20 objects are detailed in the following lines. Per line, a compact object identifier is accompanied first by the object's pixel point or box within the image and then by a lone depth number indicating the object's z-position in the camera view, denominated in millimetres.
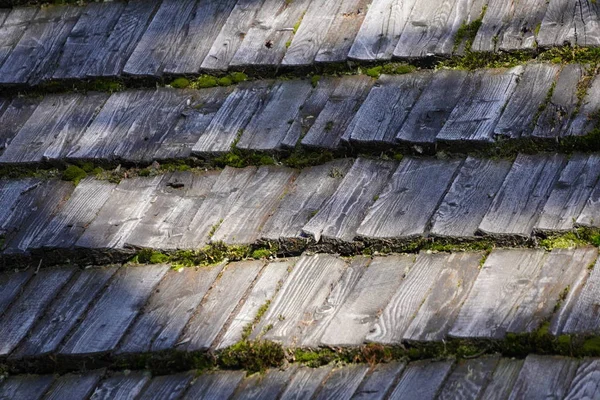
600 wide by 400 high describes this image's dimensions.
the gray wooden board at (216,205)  5371
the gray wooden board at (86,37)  6816
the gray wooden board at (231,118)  5824
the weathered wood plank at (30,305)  5324
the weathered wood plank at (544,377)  3972
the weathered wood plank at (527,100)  5105
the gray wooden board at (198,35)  6461
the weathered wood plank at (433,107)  5309
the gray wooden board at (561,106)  5023
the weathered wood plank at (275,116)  5715
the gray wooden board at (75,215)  5727
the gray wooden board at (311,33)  6062
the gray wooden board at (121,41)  6687
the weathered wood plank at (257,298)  4785
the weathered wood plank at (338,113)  5535
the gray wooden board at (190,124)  5940
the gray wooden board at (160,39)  6566
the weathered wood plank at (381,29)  5871
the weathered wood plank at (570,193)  4605
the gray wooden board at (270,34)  6199
